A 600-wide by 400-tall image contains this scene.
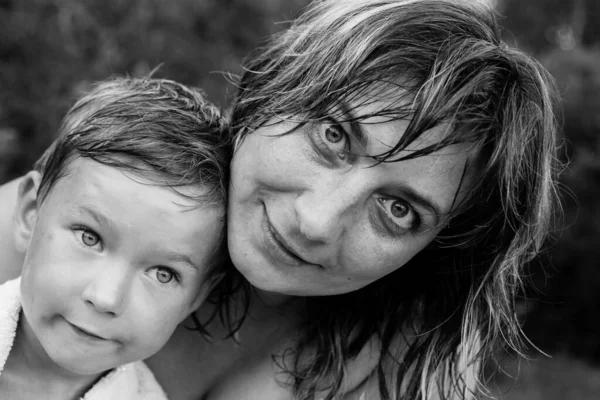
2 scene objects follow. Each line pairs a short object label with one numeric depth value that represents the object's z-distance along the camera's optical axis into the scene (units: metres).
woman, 0.57
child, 0.55
